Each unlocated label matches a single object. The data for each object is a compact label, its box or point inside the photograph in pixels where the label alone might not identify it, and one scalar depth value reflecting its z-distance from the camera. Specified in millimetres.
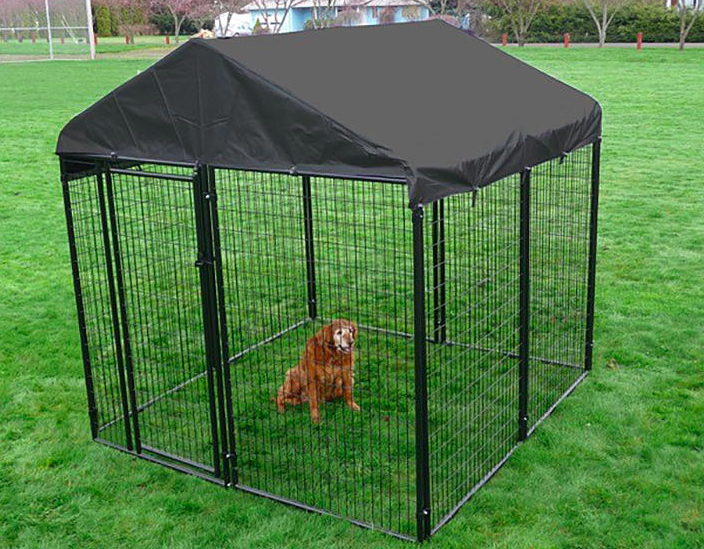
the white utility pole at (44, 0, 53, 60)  45350
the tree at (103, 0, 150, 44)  63172
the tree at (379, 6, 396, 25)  63125
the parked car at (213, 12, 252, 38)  71938
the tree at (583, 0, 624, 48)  46719
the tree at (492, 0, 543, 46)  50906
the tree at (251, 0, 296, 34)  59238
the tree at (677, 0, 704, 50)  42281
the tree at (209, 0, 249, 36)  56953
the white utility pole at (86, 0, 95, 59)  46031
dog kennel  4789
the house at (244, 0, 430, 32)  60438
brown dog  6070
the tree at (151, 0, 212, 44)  59688
